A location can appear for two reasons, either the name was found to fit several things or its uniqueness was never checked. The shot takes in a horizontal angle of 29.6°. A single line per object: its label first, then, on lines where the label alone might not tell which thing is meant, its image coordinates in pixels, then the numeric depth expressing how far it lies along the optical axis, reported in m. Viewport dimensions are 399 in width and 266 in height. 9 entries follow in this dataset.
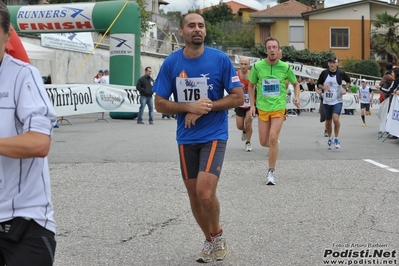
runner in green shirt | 10.35
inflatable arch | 25.25
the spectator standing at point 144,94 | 24.31
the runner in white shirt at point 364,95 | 29.10
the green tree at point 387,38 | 67.38
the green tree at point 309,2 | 122.12
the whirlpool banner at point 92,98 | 22.42
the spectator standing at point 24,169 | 3.04
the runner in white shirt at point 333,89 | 14.16
